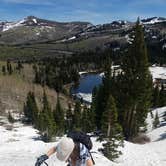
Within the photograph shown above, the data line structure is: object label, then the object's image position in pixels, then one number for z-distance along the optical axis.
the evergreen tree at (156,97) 45.90
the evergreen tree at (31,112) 32.27
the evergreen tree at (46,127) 20.22
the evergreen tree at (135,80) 24.30
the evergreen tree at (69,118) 33.72
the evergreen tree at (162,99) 46.23
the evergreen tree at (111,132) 14.51
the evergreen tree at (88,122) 27.34
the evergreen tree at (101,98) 29.39
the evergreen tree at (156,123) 25.66
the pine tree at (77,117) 29.57
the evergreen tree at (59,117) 31.00
